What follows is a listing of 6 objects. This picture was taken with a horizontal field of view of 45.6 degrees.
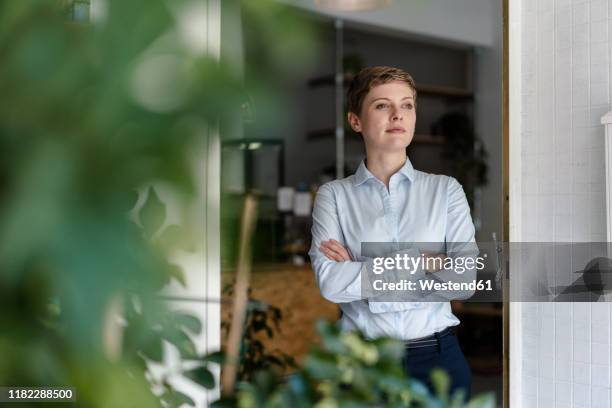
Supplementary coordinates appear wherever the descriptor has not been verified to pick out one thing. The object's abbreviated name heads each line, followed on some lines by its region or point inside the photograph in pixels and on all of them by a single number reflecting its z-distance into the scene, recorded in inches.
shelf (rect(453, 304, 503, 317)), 106.9
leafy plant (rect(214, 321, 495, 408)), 30.4
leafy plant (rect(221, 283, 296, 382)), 86.0
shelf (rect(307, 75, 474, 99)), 151.3
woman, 96.4
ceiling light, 104.5
